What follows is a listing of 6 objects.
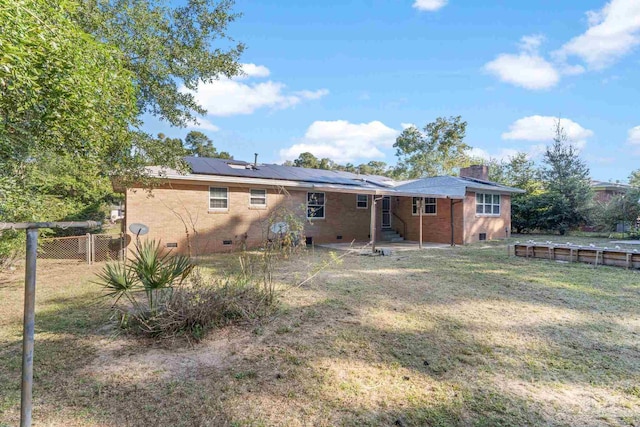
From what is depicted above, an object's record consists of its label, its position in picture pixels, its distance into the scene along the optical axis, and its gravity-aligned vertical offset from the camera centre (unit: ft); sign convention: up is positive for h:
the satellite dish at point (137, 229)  35.62 -0.68
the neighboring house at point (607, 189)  95.91 +10.80
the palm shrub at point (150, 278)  14.12 -2.42
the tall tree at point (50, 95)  9.89 +4.78
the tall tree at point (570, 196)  70.85 +6.34
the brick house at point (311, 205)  40.73 +2.80
